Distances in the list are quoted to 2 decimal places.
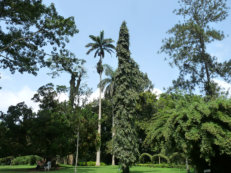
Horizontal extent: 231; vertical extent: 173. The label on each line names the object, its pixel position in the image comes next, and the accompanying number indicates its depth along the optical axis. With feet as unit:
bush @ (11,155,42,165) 113.44
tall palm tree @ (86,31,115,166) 128.47
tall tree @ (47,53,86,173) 47.11
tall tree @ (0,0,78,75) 41.57
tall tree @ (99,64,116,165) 123.95
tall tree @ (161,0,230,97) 61.46
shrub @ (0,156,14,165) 135.03
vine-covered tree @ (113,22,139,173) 62.72
